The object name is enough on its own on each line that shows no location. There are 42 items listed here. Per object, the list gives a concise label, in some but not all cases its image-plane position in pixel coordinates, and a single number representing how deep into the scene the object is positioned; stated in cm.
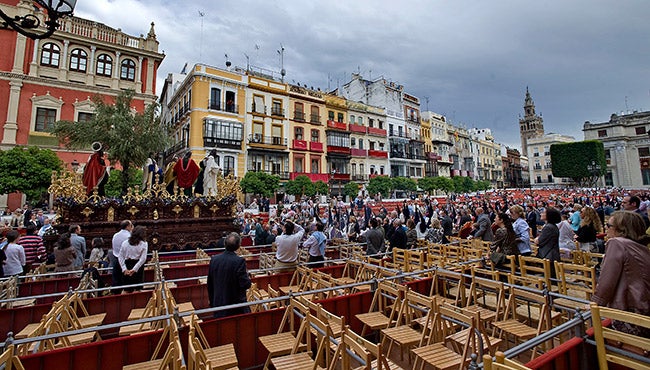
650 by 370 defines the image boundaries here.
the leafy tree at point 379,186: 3894
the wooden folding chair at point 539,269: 493
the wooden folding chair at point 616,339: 242
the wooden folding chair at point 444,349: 312
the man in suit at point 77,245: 720
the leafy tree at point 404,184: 4097
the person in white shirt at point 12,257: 623
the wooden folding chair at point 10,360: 253
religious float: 1010
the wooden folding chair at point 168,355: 279
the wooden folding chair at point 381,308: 431
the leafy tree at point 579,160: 5188
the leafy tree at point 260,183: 2750
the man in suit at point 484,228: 842
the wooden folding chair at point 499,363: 188
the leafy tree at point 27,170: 1877
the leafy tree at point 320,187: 3292
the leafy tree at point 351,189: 3619
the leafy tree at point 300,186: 3150
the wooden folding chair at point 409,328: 370
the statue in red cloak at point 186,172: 1245
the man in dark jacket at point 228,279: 423
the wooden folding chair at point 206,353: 261
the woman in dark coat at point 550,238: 575
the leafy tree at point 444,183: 4743
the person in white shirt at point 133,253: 570
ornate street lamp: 419
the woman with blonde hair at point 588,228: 749
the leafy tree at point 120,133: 1662
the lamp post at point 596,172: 4815
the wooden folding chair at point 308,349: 311
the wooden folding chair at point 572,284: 456
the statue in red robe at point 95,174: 1082
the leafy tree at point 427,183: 4600
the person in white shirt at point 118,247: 595
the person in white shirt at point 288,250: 666
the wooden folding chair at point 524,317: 380
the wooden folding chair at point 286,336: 356
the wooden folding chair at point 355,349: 250
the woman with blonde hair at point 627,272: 276
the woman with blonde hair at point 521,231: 645
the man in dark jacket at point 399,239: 852
